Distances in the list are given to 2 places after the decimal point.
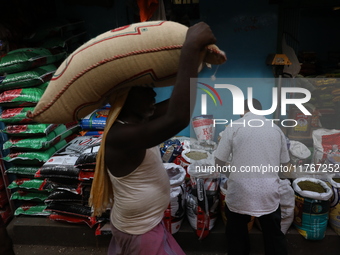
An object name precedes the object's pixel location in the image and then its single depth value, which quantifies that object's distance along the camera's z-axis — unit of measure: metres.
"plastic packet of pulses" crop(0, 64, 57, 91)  2.93
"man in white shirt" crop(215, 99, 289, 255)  2.25
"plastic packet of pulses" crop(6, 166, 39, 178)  3.15
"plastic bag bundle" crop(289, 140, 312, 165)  3.30
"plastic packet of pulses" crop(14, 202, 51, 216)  3.20
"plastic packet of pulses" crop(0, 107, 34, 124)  2.98
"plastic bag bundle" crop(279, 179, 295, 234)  2.65
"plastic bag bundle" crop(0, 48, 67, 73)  2.86
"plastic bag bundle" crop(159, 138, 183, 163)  3.33
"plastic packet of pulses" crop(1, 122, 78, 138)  3.02
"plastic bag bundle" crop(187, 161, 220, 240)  2.73
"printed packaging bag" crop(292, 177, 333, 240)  2.62
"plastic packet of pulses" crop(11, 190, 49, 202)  3.21
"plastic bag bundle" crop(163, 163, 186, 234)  2.77
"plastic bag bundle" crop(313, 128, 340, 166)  3.31
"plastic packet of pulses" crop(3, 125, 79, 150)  3.04
